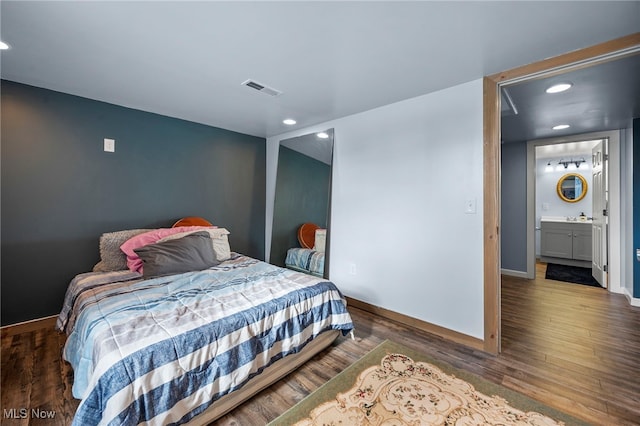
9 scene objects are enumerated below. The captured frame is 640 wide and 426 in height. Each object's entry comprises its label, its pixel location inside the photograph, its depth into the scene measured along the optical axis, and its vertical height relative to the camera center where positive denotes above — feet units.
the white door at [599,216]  12.28 +0.66
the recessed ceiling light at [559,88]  7.48 +3.93
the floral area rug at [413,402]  4.70 -3.31
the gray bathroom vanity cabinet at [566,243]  16.51 -0.89
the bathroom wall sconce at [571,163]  17.85 +4.33
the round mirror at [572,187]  17.80 +2.73
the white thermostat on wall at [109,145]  8.96 +2.25
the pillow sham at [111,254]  8.14 -1.22
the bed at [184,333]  3.76 -2.04
